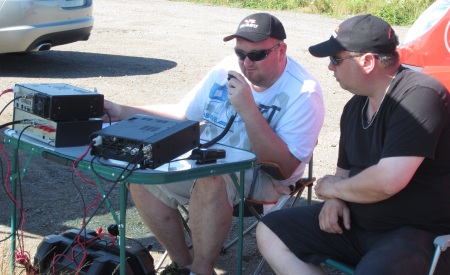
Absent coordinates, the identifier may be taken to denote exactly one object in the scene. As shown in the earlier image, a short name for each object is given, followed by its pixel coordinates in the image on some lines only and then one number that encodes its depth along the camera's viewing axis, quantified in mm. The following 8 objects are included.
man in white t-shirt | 3588
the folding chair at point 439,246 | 2898
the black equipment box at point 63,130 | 3365
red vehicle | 5543
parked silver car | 8664
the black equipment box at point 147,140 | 3006
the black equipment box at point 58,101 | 3316
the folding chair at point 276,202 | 3705
